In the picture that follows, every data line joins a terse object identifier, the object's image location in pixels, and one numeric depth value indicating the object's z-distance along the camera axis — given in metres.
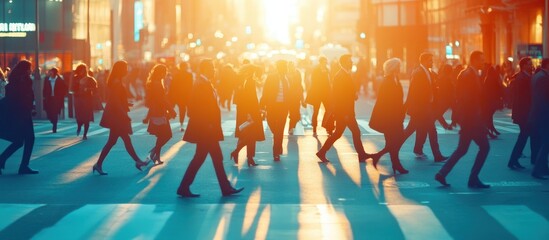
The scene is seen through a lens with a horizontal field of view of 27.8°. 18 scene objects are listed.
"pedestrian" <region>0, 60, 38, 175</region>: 16.34
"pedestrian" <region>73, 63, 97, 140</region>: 23.69
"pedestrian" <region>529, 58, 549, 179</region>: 15.22
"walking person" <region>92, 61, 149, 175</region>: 16.55
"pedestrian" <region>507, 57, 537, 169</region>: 16.52
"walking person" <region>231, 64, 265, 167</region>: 17.03
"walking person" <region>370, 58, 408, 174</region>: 15.96
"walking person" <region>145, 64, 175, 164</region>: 17.56
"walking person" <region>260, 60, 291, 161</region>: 18.88
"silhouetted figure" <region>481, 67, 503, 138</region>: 22.75
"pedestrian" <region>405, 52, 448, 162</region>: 16.88
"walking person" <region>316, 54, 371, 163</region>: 17.39
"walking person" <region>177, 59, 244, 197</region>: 13.12
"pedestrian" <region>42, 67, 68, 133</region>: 27.05
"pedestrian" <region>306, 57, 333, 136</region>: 23.80
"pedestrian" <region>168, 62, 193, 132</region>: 19.17
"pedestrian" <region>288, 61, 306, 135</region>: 23.23
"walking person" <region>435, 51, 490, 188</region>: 13.70
